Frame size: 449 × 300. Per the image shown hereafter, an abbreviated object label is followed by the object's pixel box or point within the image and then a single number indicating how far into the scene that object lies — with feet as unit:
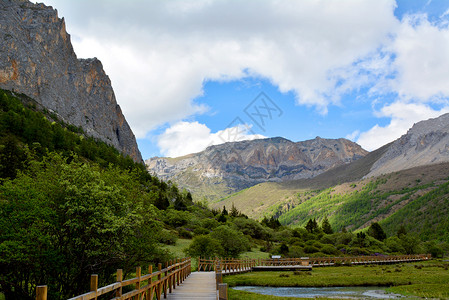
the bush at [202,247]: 152.15
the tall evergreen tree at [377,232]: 393.91
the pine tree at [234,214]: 461.29
